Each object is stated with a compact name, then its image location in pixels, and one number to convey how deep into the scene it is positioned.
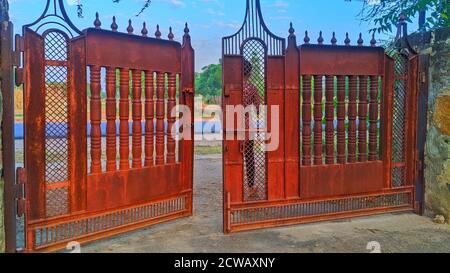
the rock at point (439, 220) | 4.67
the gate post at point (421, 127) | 4.91
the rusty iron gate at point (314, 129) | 4.38
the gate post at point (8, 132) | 3.31
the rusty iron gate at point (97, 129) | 3.54
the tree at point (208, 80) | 22.53
